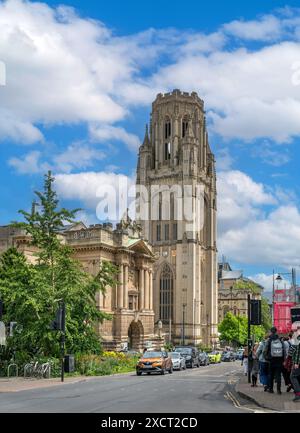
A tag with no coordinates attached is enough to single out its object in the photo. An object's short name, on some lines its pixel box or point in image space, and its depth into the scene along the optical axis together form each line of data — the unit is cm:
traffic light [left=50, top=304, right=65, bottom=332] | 2796
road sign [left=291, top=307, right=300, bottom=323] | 2406
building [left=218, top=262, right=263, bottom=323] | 15188
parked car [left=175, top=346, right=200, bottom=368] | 4886
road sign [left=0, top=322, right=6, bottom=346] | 2354
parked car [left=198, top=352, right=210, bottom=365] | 5608
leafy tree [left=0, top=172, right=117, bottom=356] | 3419
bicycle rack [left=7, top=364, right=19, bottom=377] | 3210
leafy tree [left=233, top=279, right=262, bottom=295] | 16081
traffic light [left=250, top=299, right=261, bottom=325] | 2477
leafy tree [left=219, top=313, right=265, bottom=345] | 12581
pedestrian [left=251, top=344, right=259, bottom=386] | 2314
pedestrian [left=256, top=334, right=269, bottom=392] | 2110
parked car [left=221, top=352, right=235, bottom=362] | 7556
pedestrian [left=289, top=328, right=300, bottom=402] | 1659
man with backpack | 1919
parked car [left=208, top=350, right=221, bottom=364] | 6711
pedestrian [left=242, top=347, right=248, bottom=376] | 3028
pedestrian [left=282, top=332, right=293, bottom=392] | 2118
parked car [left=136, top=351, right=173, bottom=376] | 3641
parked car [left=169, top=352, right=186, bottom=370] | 4322
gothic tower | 10962
